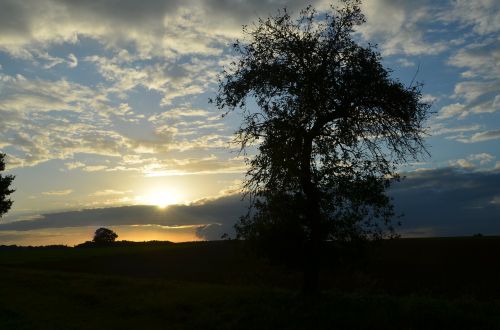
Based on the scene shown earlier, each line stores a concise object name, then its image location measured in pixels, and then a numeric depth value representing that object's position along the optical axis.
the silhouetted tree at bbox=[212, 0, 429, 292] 22.88
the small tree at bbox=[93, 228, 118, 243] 135.12
